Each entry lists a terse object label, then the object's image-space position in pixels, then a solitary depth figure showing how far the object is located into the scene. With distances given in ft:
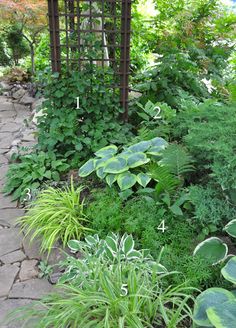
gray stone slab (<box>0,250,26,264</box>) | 7.13
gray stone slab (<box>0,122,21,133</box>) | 14.20
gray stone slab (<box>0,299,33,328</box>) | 5.54
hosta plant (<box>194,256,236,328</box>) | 4.17
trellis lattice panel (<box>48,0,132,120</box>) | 9.56
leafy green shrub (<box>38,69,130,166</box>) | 9.61
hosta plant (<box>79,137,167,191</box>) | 7.43
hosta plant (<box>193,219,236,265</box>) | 5.61
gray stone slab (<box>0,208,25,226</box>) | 8.44
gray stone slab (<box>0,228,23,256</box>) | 7.47
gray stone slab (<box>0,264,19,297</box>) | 6.37
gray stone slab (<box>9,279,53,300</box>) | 6.22
